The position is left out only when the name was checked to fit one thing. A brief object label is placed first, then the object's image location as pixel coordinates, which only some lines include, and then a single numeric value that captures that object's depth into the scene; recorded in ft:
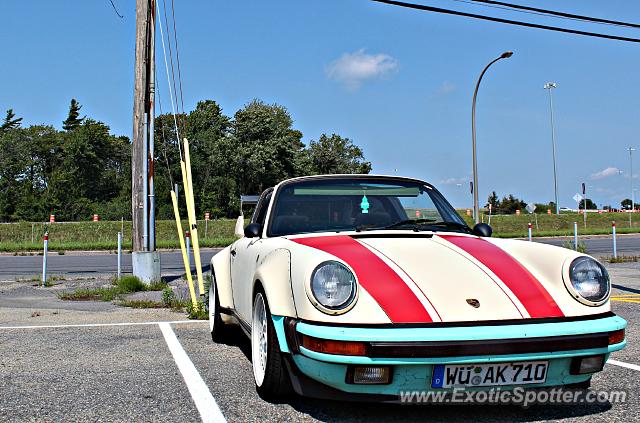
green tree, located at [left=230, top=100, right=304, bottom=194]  201.05
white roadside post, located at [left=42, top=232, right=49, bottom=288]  42.74
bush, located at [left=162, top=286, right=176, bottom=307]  29.50
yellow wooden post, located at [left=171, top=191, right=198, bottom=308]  26.96
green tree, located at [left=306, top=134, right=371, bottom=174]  242.37
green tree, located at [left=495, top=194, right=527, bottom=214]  265.13
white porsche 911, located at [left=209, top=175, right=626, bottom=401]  9.95
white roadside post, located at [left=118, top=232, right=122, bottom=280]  44.43
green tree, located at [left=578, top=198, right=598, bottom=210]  343.18
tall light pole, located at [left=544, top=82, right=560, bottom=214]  180.34
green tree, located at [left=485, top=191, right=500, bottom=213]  274.24
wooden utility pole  38.01
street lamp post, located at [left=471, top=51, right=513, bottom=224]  83.13
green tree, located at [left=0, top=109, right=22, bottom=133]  273.54
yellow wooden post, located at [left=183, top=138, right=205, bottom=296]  26.09
